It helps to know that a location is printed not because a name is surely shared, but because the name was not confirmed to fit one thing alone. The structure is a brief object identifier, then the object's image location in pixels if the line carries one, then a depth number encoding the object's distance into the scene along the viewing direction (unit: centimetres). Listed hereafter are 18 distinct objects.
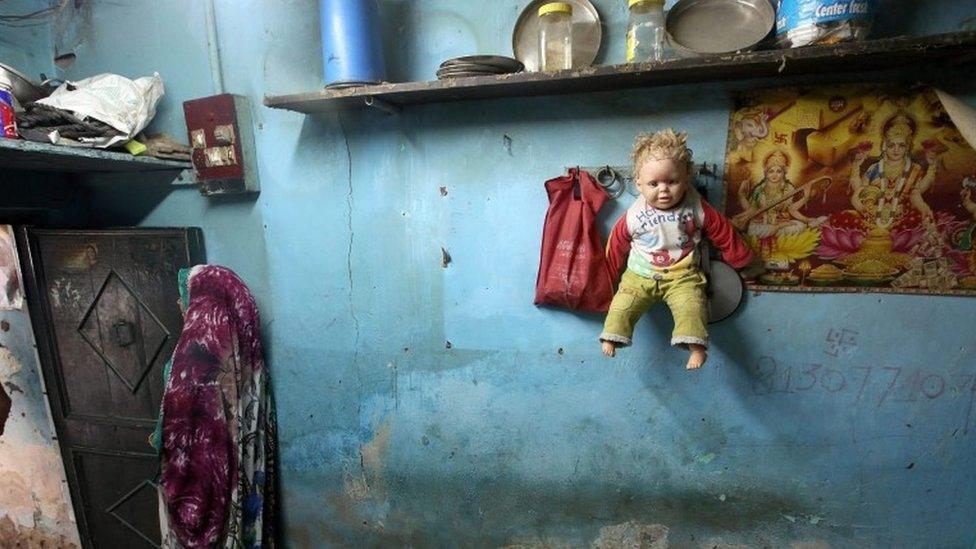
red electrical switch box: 170
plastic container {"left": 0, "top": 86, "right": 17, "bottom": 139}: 128
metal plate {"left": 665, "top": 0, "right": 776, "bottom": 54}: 129
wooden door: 183
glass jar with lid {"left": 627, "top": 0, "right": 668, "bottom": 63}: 127
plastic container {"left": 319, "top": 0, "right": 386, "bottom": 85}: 140
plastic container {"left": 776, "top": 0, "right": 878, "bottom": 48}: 109
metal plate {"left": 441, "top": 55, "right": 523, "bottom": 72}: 132
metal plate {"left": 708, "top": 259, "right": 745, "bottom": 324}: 142
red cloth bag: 145
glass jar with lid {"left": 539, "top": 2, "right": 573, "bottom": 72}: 134
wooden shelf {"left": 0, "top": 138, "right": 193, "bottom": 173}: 137
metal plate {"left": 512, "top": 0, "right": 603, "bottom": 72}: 139
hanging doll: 122
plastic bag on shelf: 151
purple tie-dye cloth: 164
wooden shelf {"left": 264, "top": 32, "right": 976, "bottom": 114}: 108
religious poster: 128
